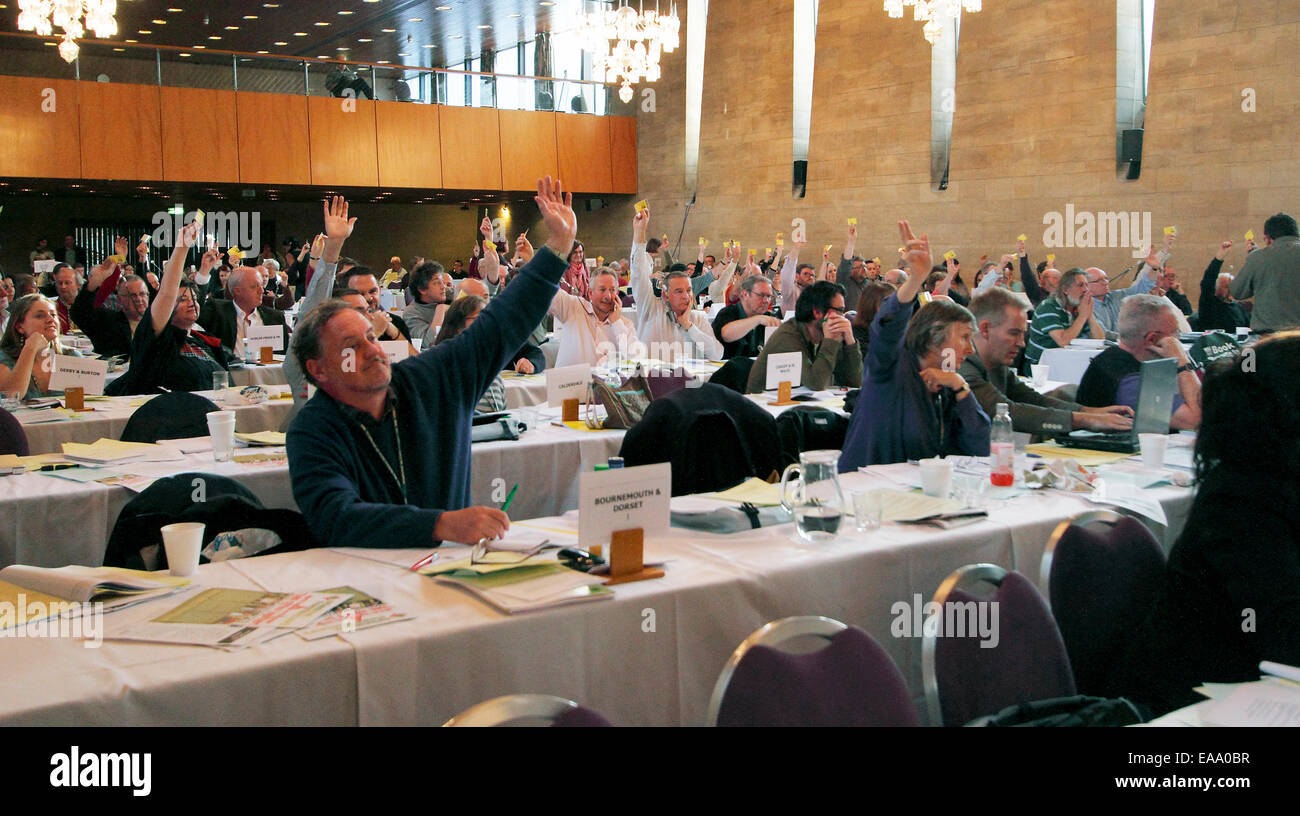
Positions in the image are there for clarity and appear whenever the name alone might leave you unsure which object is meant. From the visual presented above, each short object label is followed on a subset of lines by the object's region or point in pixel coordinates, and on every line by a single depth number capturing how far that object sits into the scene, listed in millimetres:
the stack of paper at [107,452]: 3701
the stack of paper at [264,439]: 4109
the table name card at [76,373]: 5133
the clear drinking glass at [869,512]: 2699
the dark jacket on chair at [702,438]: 3523
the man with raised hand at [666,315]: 7078
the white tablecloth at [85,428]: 4609
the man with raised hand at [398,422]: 2463
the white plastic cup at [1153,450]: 3408
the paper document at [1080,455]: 3566
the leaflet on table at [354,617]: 1920
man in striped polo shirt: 7715
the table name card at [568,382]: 4840
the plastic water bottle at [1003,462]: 3150
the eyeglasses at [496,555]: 2281
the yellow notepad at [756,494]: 2934
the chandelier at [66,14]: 7957
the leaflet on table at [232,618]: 1876
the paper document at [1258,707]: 1604
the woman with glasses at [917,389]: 3723
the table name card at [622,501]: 2229
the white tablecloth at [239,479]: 3188
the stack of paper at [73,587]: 2059
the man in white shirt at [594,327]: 6719
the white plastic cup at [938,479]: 2992
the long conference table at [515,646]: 1718
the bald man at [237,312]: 7172
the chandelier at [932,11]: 8734
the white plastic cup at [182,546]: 2223
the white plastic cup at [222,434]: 3754
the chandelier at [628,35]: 12133
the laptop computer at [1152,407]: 3693
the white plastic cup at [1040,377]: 5150
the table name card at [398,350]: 5758
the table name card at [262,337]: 6984
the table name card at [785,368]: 5445
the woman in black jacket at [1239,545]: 1917
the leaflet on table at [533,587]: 2059
